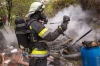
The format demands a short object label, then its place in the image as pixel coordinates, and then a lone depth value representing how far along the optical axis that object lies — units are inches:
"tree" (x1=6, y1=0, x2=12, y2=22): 298.7
